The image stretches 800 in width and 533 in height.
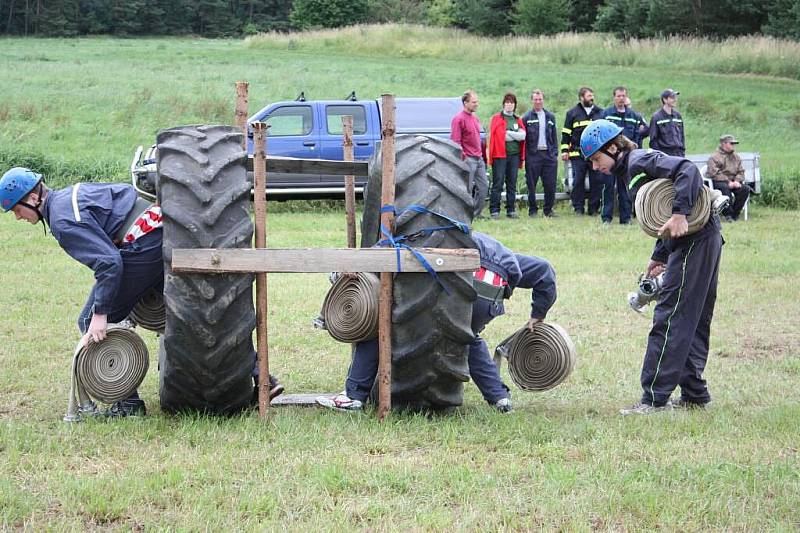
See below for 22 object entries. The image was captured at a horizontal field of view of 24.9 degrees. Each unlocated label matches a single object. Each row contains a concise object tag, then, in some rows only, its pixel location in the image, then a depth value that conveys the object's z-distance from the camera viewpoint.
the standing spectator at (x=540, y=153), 32.35
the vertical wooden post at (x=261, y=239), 11.06
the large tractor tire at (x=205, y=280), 10.41
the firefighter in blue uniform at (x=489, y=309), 11.56
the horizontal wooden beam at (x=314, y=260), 10.32
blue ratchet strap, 10.88
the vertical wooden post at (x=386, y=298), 11.03
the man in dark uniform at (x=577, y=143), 31.66
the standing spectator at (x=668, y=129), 30.82
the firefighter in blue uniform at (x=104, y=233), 11.42
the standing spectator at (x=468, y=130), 29.43
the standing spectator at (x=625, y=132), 30.07
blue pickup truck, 33.66
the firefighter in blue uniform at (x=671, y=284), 12.31
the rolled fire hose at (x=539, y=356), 12.45
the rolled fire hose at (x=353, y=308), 11.32
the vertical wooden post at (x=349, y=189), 13.29
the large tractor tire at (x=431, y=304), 10.78
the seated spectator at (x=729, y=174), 31.82
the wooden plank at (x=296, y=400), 12.48
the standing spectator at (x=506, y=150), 31.85
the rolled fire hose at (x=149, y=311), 13.09
